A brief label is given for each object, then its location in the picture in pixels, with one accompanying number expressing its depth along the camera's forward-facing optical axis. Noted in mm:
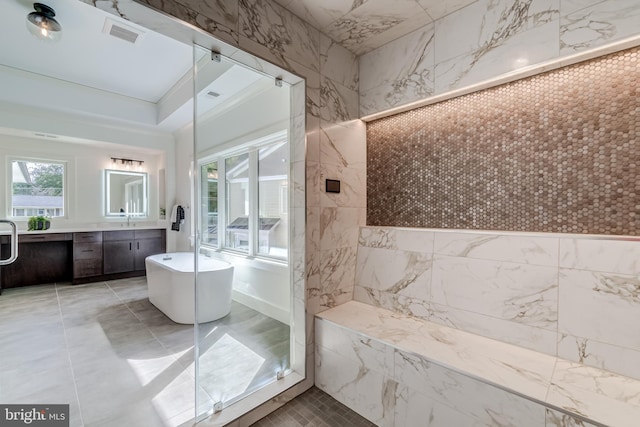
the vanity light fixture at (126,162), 5506
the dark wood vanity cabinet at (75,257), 4520
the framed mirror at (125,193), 5504
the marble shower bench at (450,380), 1204
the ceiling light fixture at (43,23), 2572
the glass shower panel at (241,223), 2090
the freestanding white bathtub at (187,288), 2793
